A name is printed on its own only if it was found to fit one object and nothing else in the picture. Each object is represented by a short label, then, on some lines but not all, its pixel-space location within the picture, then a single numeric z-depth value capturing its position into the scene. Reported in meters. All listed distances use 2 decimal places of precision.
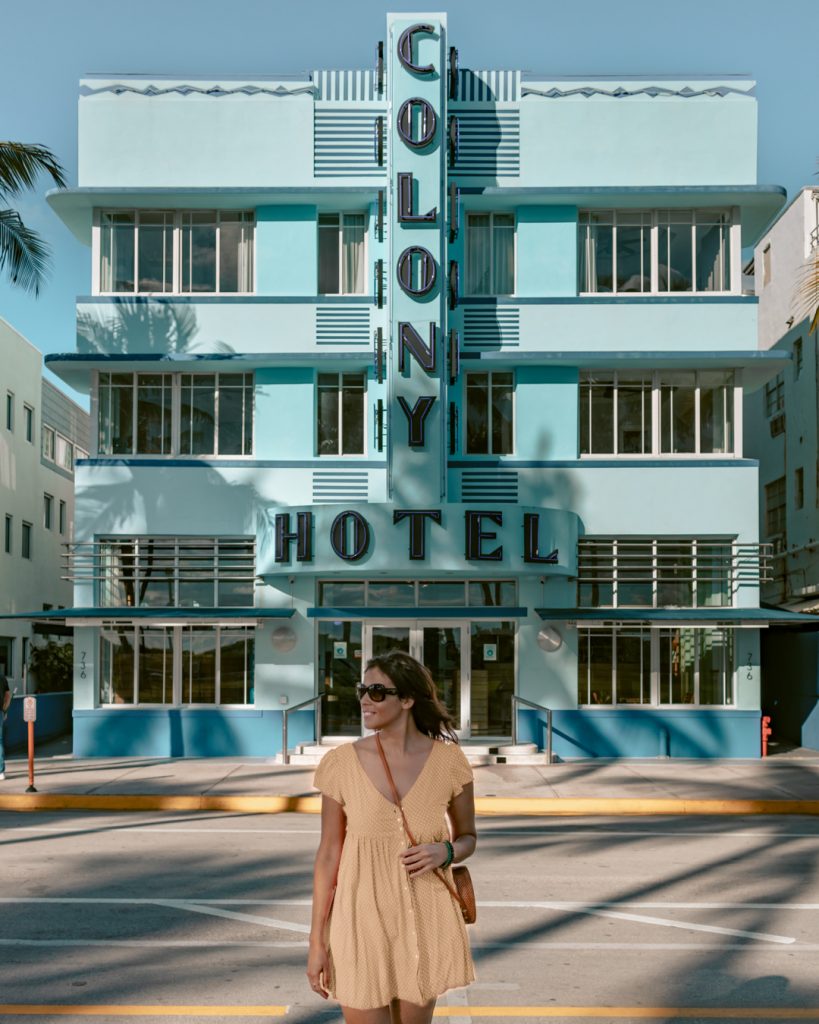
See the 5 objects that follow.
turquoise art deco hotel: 23.06
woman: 4.66
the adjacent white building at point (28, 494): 35.06
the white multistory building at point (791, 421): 30.80
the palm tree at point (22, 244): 22.52
